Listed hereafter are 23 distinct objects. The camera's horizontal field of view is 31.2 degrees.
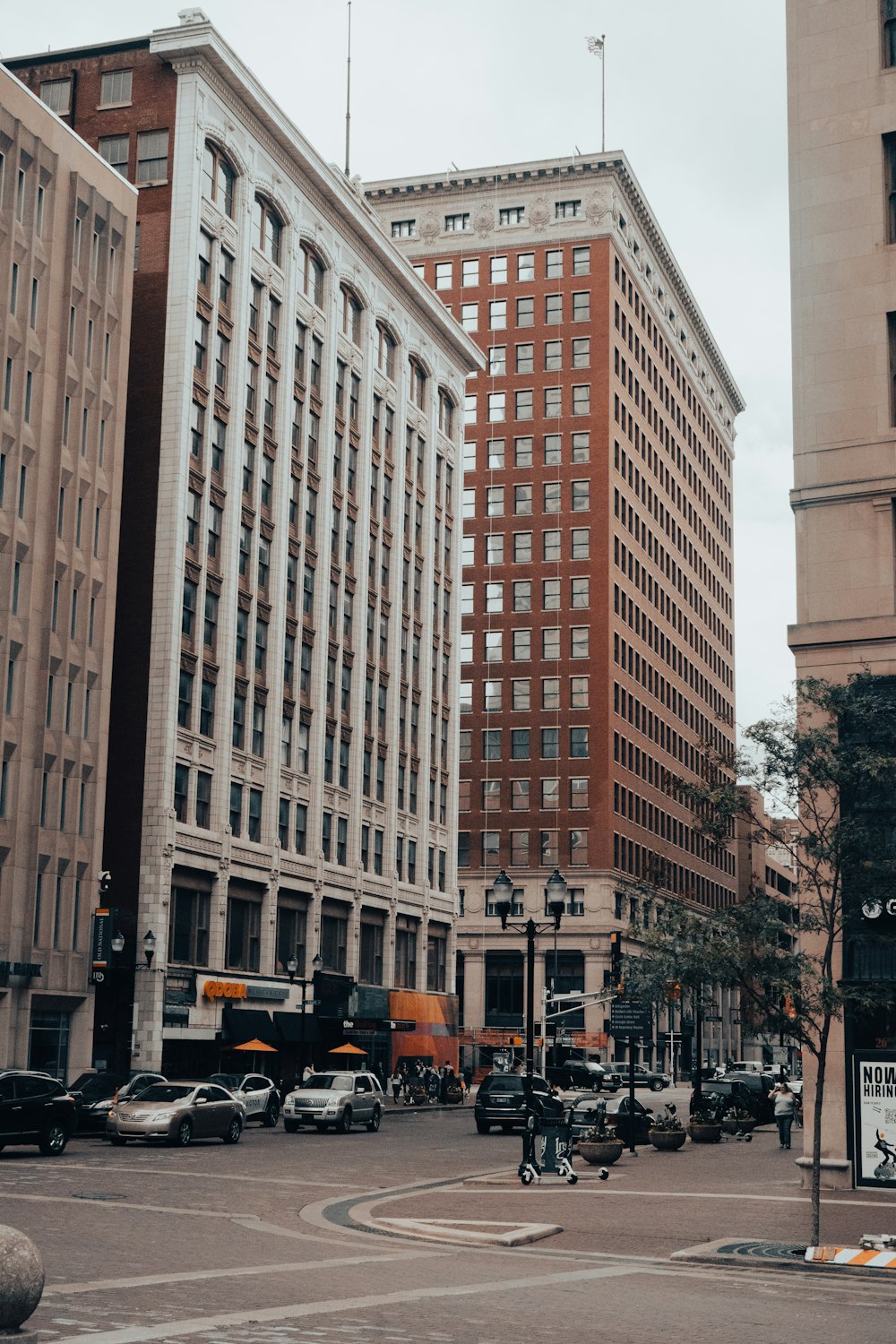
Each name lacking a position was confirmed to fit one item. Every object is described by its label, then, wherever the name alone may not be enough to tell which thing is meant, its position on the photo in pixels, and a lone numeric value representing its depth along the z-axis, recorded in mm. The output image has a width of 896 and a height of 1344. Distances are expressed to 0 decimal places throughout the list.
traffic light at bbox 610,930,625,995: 46012
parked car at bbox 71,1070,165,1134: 40062
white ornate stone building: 60625
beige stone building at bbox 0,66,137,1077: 52250
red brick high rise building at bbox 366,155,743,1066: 110125
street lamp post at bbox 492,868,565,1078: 33844
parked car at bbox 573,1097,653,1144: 41812
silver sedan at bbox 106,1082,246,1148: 36375
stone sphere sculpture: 9656
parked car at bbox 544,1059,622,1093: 74812
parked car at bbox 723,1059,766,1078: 86312
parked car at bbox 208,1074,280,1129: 48062
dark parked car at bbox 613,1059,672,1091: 88344
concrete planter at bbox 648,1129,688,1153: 41750
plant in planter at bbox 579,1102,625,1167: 33906
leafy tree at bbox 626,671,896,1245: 21344
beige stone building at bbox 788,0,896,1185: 30562
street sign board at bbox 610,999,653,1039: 39750
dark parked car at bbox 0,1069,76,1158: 31547
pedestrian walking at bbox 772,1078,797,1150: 44188
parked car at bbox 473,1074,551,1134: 47094
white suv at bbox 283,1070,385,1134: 45875
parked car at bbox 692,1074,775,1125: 56156
